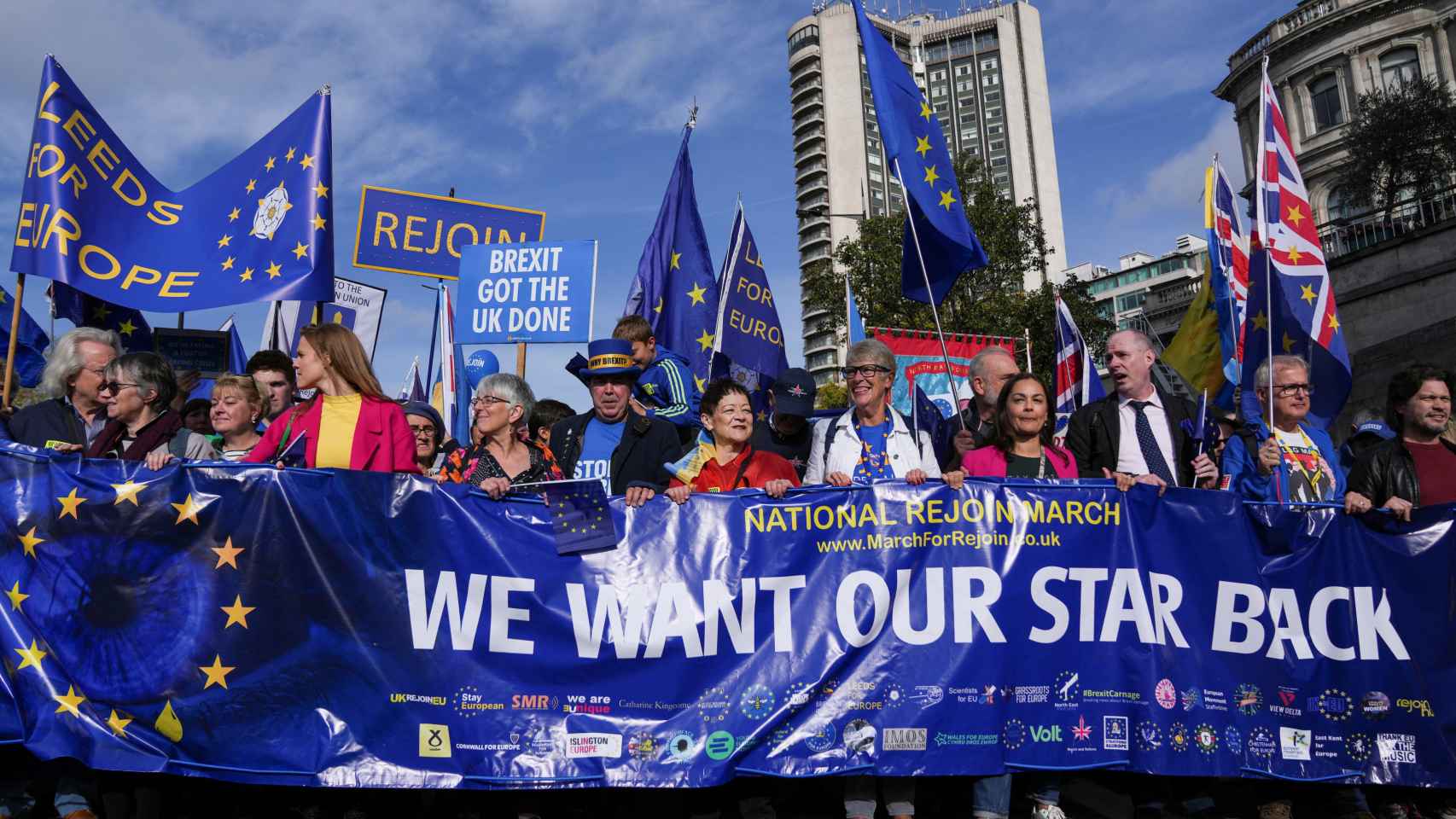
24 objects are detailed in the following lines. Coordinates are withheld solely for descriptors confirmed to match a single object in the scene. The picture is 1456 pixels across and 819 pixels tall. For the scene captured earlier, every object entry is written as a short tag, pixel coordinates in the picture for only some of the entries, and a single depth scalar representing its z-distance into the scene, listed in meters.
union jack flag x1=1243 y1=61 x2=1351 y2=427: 6.34
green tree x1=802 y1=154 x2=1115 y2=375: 26.06
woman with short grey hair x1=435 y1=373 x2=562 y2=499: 5.29
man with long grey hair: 5.23
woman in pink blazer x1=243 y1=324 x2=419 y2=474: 4.85
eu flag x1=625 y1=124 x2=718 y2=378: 9.66
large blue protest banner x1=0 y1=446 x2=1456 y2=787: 4.35
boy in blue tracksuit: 6.91
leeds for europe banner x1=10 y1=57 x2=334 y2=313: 6.62
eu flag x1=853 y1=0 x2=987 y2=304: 6.75
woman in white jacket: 5.46
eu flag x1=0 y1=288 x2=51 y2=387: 8.80
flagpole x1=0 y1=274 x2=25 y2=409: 5.79
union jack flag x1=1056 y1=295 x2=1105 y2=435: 12.20
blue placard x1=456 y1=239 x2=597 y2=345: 8.90
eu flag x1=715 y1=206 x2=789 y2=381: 9.35
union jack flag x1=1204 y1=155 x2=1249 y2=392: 7.91
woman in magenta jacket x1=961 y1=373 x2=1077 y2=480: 5.24
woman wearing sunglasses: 4.95
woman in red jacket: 5.19
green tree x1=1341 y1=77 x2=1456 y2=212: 31.62
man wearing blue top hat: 5.75
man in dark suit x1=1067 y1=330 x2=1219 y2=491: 5.55
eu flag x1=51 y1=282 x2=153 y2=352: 7.29
